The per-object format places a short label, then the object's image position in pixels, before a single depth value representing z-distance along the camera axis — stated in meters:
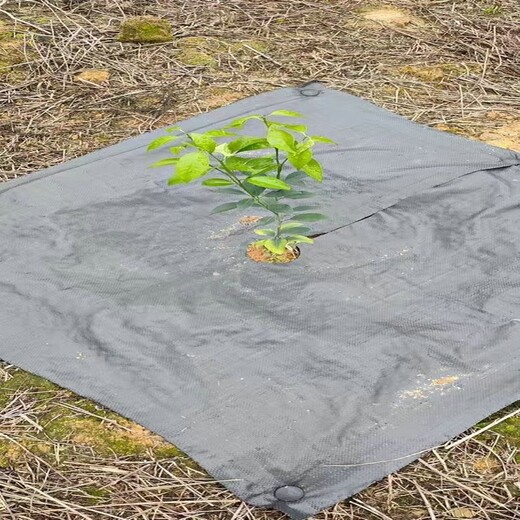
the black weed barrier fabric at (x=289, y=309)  2.14
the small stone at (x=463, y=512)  1.97
